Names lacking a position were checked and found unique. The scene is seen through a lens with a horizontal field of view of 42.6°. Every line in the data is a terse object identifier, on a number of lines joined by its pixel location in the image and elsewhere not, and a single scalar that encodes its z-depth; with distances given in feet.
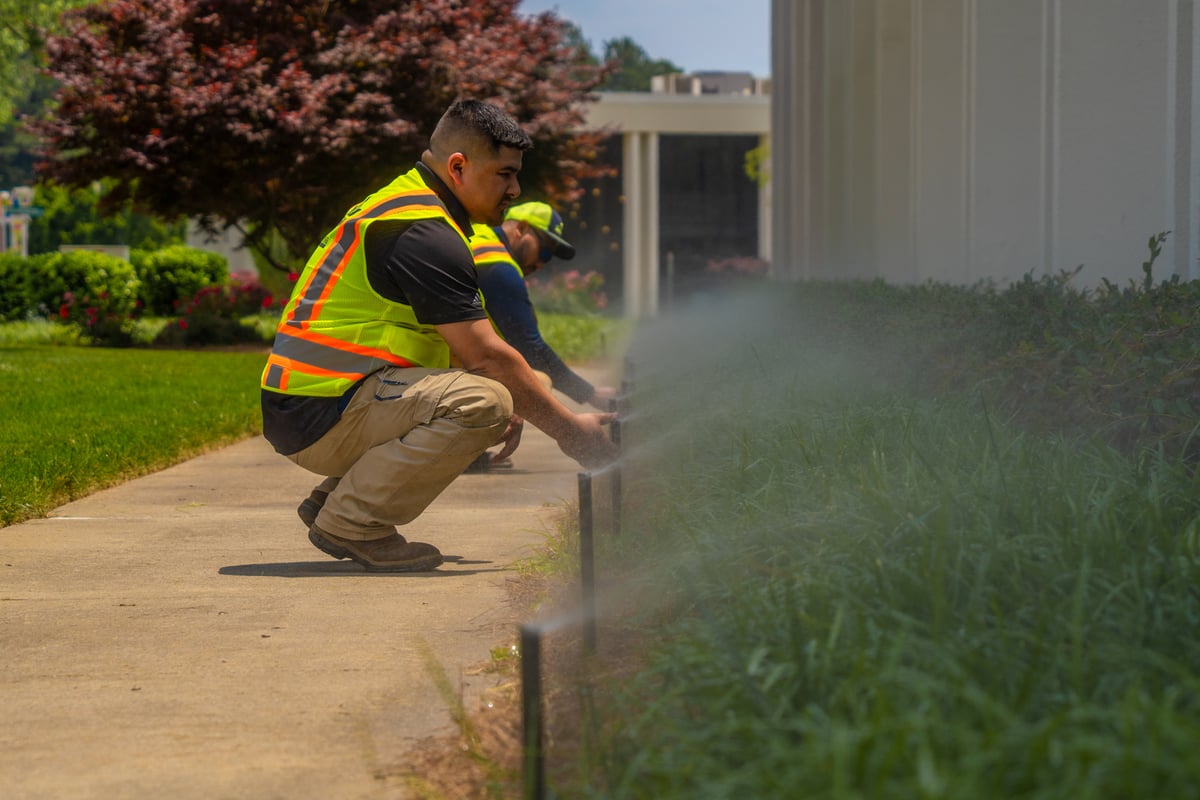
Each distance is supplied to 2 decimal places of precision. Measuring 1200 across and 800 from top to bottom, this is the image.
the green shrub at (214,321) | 63.41
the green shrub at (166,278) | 77.05
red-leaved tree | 57.52
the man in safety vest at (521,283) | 22.82
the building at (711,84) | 147.64
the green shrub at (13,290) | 72.54
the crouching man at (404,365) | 16.61
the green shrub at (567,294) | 90.94
